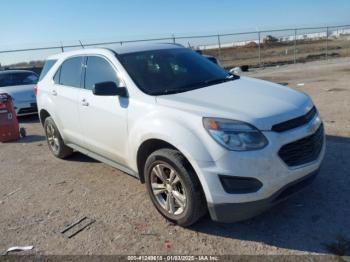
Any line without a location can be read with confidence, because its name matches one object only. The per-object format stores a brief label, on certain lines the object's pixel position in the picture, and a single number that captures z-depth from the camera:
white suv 3.23
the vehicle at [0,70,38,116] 10.45
